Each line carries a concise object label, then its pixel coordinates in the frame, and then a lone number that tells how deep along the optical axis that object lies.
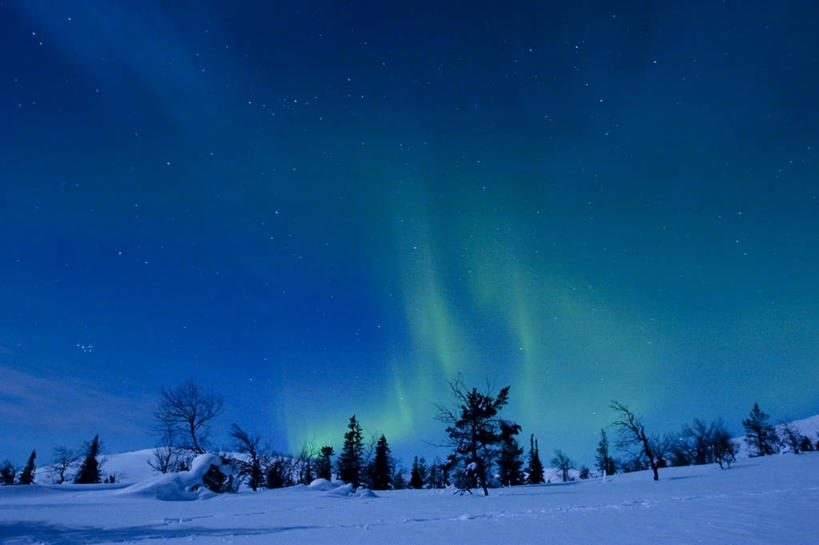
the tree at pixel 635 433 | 41.97
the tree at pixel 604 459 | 92.38
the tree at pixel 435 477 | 75.50
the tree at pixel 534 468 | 67.81
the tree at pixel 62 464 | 84.44
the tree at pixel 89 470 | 64.06
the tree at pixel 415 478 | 72.81
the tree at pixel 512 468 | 55.67
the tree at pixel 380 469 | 65.50
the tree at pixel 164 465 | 63.91
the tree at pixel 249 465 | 43.41
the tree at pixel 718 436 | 54.19
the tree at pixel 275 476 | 50.25
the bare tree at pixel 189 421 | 39.84
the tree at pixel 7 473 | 73.20
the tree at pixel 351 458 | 63.98
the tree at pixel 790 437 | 74.81
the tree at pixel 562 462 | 110.69
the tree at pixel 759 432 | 72.06
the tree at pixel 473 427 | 31.11
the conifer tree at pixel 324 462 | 67.82
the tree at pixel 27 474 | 76.26
